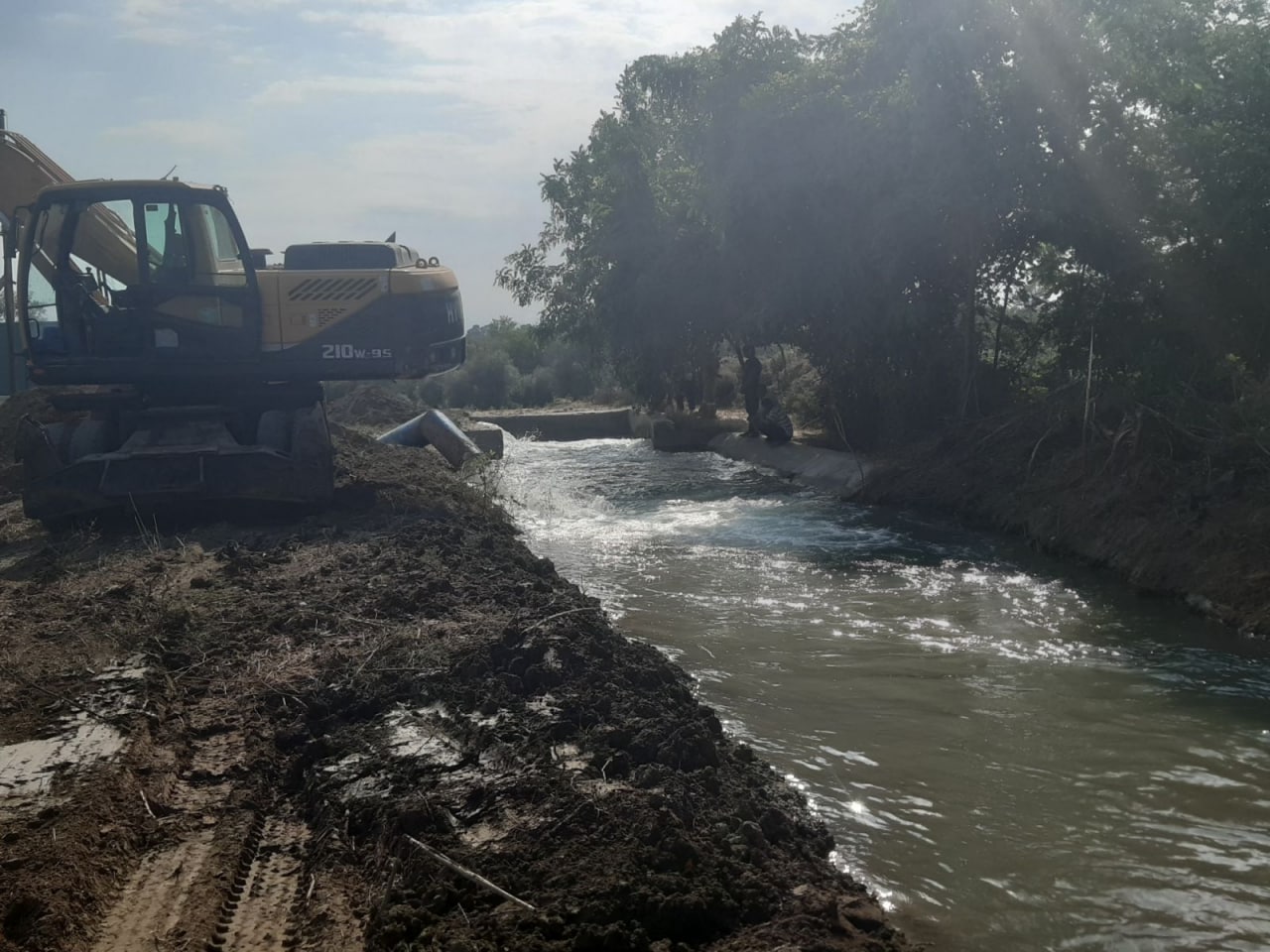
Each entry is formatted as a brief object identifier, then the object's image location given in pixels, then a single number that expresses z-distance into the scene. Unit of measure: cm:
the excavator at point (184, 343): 1310
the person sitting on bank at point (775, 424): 2748
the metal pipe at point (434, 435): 2356
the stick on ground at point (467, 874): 457
